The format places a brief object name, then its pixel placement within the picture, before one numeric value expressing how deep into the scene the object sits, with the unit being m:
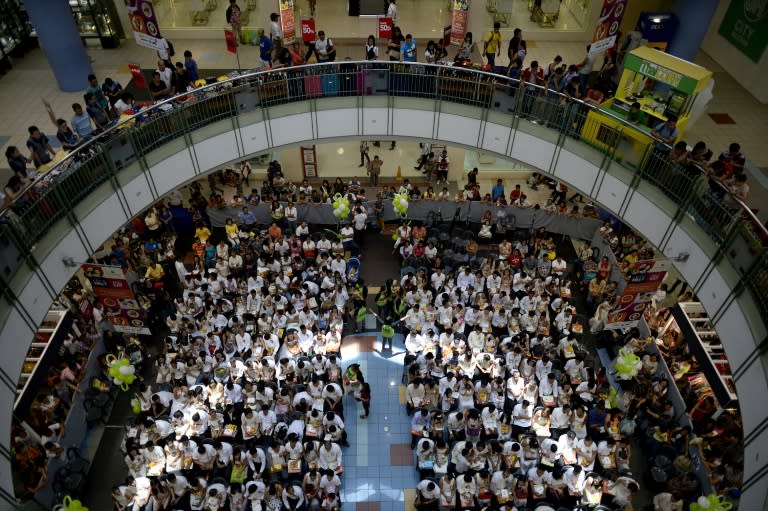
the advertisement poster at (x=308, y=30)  16.65
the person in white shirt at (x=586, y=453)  10.89
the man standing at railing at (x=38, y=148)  10.79
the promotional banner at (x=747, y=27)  18.86
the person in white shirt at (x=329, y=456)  10.77
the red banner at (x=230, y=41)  16.36
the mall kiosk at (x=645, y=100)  11.67
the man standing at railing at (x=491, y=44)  16.55
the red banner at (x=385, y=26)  16.83
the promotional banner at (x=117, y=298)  10.76
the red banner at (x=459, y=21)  16.58
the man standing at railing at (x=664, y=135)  10.99
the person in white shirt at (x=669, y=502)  10.16
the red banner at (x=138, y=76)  15.00
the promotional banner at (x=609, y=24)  12.66
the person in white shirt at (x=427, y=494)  10.43
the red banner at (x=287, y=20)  16.56
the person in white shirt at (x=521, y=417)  11.62
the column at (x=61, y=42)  16.83
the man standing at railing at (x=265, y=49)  15.48
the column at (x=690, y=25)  16.67
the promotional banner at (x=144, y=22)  12.75
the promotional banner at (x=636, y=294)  11.03
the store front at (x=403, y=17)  20.64
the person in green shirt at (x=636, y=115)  12.22
